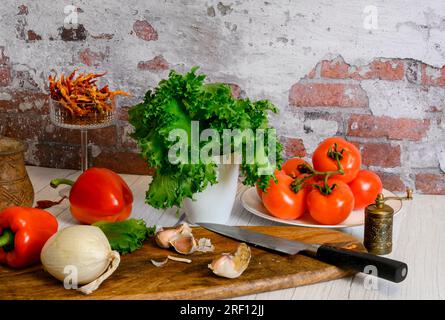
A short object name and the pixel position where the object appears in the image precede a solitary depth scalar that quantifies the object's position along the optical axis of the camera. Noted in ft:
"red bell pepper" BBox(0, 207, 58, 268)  4.40
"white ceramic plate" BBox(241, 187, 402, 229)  5.17
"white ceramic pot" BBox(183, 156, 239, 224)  5.16
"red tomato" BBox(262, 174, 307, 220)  5.20
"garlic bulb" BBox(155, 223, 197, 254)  4.62
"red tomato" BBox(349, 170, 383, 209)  5.41
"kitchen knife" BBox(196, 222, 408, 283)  4.15
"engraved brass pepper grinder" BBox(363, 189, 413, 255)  4.68
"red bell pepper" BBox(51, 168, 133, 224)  5.23
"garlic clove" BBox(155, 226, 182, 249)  4.68
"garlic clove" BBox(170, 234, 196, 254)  4.61
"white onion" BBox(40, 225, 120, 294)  4.09
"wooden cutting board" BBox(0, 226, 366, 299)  4.07
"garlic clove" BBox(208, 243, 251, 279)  4.23
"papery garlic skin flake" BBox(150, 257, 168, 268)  4.43
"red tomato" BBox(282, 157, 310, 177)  5.49
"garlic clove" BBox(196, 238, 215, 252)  4.67
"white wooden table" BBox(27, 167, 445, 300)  4.28
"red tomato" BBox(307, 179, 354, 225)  5.06
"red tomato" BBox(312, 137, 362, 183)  5.37
